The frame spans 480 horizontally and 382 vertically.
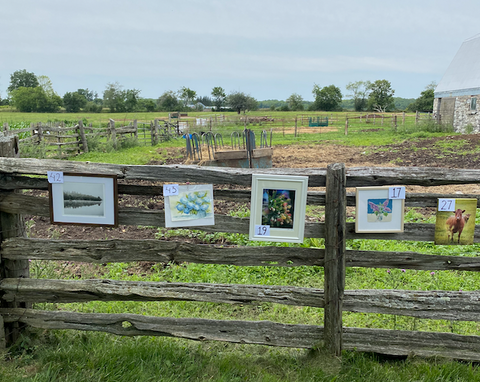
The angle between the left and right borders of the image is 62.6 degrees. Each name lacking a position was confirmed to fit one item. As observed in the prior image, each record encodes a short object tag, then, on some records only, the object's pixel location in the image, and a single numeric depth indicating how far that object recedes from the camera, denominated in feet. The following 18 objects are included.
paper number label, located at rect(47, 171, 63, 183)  9.62
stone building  84.40
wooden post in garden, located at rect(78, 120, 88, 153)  57.54
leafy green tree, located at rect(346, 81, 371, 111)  274.98
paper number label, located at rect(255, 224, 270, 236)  9.45
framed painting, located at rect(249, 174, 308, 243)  9.27
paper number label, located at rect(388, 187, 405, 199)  9.11
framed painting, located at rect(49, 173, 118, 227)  9.74
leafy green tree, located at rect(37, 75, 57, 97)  309.22
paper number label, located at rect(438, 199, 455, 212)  9.26
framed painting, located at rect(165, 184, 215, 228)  9.44
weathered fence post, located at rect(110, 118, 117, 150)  63.21
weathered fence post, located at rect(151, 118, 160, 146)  80.01
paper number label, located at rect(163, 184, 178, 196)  9.23
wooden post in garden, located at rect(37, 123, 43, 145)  54.09
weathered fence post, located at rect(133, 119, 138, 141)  72.84
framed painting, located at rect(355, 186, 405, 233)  9.21
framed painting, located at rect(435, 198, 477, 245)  9.32
